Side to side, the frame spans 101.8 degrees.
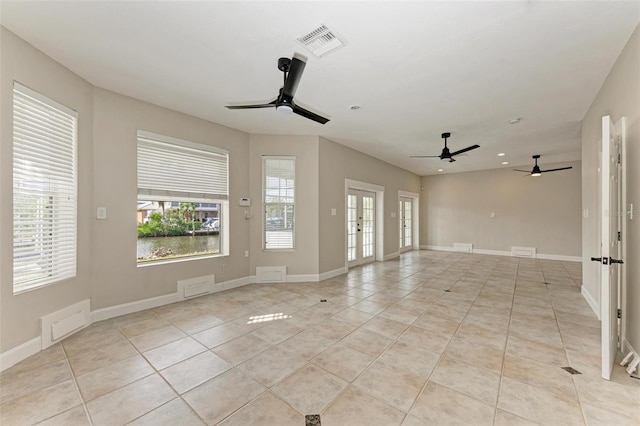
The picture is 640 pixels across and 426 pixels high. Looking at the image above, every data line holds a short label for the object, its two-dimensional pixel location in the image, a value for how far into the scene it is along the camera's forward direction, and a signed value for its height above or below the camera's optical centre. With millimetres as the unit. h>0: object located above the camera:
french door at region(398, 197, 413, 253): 9094 -387
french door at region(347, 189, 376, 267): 6540 -373
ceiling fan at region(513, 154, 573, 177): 6825 +1121
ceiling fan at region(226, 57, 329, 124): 2374 +1216
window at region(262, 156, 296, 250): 5164 +239
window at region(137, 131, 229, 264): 3805 +244
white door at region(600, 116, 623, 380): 2070 -363
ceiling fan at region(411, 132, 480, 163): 5070 +1184
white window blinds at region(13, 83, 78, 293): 2447 +245
